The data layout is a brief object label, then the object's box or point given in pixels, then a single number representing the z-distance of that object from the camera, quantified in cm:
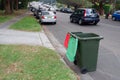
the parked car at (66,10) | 5841
